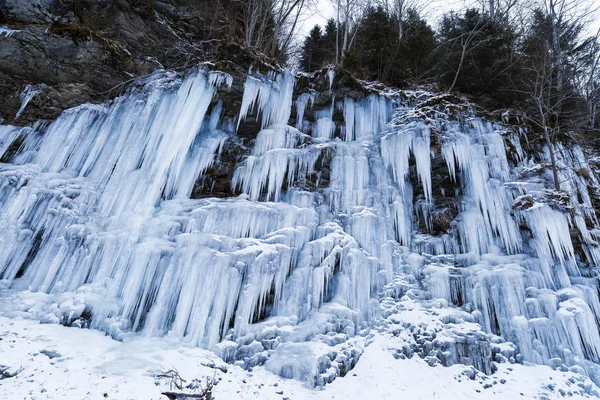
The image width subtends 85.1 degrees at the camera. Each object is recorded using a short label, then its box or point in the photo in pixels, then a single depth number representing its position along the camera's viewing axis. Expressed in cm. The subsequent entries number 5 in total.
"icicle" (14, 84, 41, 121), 957
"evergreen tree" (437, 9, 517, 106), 1298
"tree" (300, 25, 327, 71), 1700
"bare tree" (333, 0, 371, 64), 1555
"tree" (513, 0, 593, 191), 1240
